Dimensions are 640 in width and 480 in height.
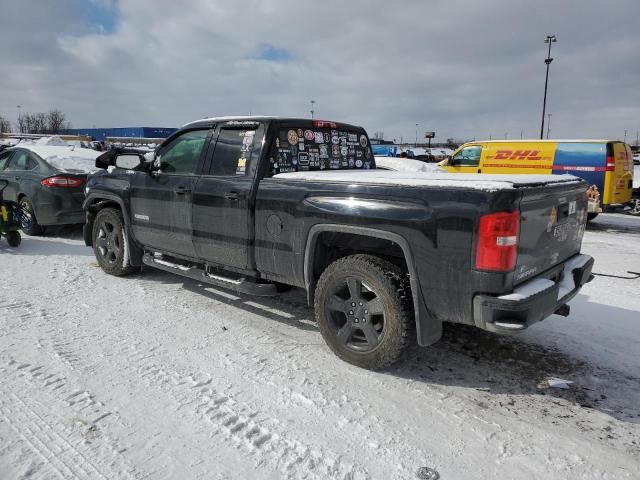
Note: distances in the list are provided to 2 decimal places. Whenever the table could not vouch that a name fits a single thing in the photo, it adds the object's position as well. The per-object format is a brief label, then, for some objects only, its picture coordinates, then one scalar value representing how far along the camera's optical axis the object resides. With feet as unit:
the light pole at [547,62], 99.71
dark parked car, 25.67
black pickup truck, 9.37
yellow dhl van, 36.40
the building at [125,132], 230.48
